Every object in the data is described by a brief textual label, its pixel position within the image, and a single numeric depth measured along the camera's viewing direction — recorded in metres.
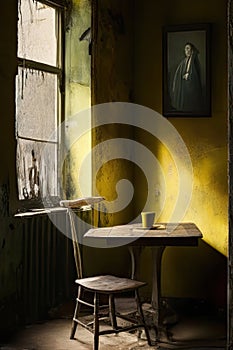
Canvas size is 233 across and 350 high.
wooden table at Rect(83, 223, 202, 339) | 3.78
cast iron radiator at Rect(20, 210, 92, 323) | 4.17
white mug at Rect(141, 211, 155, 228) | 4.23
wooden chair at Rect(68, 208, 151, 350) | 3.57
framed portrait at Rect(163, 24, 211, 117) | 5.08
